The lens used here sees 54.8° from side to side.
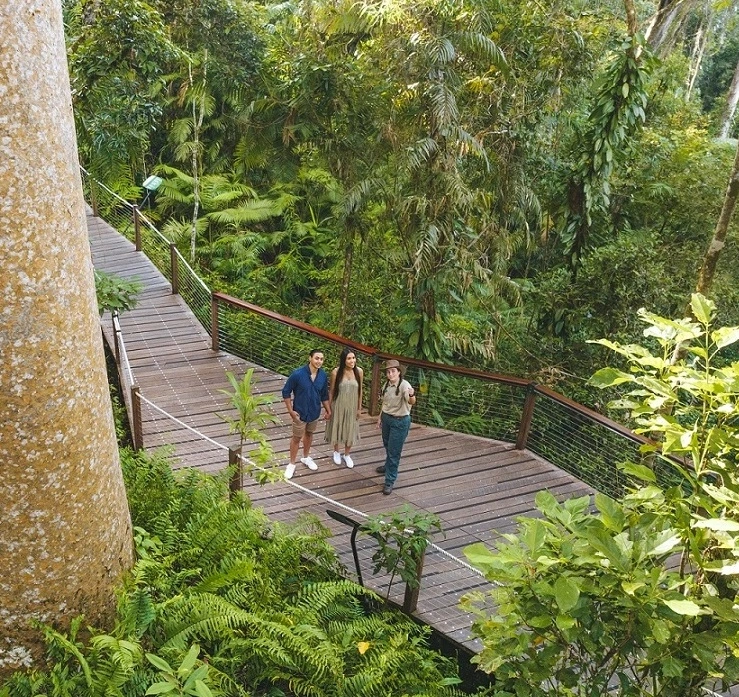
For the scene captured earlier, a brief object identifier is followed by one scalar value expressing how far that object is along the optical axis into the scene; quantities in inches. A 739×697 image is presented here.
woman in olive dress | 257.6
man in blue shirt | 255.3
